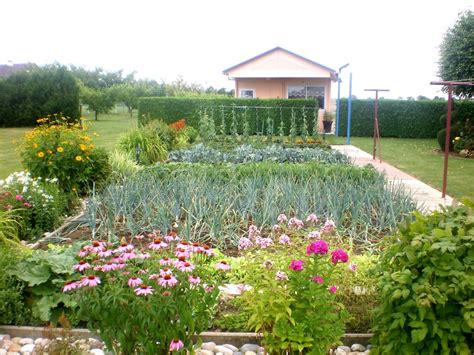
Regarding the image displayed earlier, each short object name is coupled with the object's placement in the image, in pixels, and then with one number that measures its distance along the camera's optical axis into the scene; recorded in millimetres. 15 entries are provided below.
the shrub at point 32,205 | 5520
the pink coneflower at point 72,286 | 2346
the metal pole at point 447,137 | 8500
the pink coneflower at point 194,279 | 2451
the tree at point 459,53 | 16828
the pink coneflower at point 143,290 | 2279
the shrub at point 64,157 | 7168
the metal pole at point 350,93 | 19109
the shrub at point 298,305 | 2643
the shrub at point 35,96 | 22922
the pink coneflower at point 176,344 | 2420
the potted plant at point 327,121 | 23023
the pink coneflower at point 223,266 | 2561
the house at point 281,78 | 25469
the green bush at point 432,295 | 2357
